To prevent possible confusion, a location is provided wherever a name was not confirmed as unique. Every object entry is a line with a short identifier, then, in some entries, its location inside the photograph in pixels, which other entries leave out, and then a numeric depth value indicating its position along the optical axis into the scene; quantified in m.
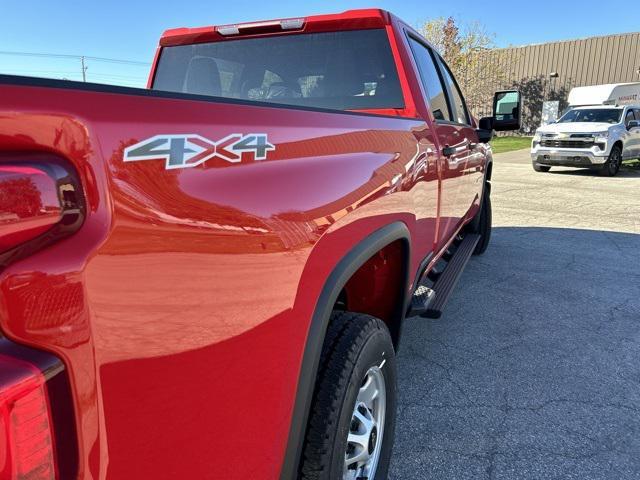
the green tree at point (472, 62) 31.66
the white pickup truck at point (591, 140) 13.64
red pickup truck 0.75
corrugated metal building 30.72
